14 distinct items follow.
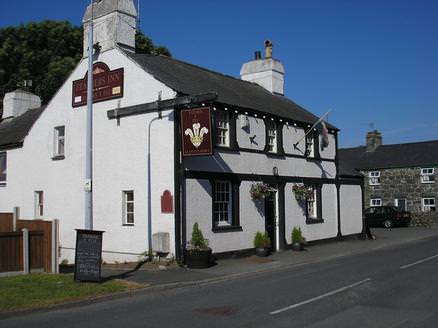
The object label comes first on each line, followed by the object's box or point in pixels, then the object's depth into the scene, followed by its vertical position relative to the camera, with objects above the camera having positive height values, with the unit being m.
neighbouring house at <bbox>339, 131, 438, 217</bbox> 41.62 +1.71
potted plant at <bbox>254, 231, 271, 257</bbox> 18.84 -1.72
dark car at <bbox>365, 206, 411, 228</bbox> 36.45 -1.55
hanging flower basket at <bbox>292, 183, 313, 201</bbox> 21.75 +0.21
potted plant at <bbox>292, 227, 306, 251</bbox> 20.62 -1.76
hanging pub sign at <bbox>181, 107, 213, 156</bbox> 15.67 +2.10
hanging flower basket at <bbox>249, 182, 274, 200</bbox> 19.12 +0.25
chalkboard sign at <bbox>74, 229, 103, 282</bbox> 12.29 -1.33
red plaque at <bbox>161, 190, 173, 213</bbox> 16.33 -0.09
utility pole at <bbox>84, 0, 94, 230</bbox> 12.77 +1.21
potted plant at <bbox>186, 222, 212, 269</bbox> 15.57 -1.66
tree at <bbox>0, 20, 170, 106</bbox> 38.47 +11.68
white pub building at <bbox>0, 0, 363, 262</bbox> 16.69 +1.50
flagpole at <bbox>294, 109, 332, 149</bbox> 22.19 +2.88
